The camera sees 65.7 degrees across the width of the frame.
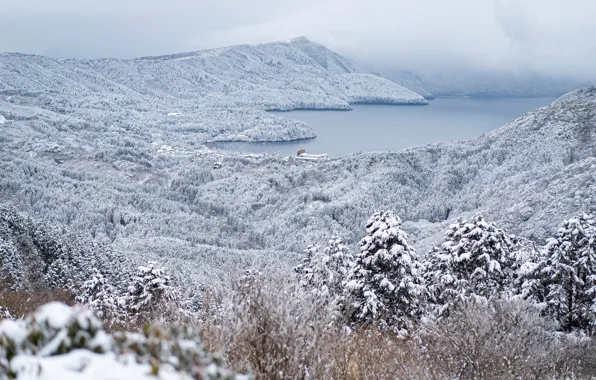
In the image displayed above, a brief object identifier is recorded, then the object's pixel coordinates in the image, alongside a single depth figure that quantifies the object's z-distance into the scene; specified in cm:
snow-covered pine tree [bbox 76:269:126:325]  2653
